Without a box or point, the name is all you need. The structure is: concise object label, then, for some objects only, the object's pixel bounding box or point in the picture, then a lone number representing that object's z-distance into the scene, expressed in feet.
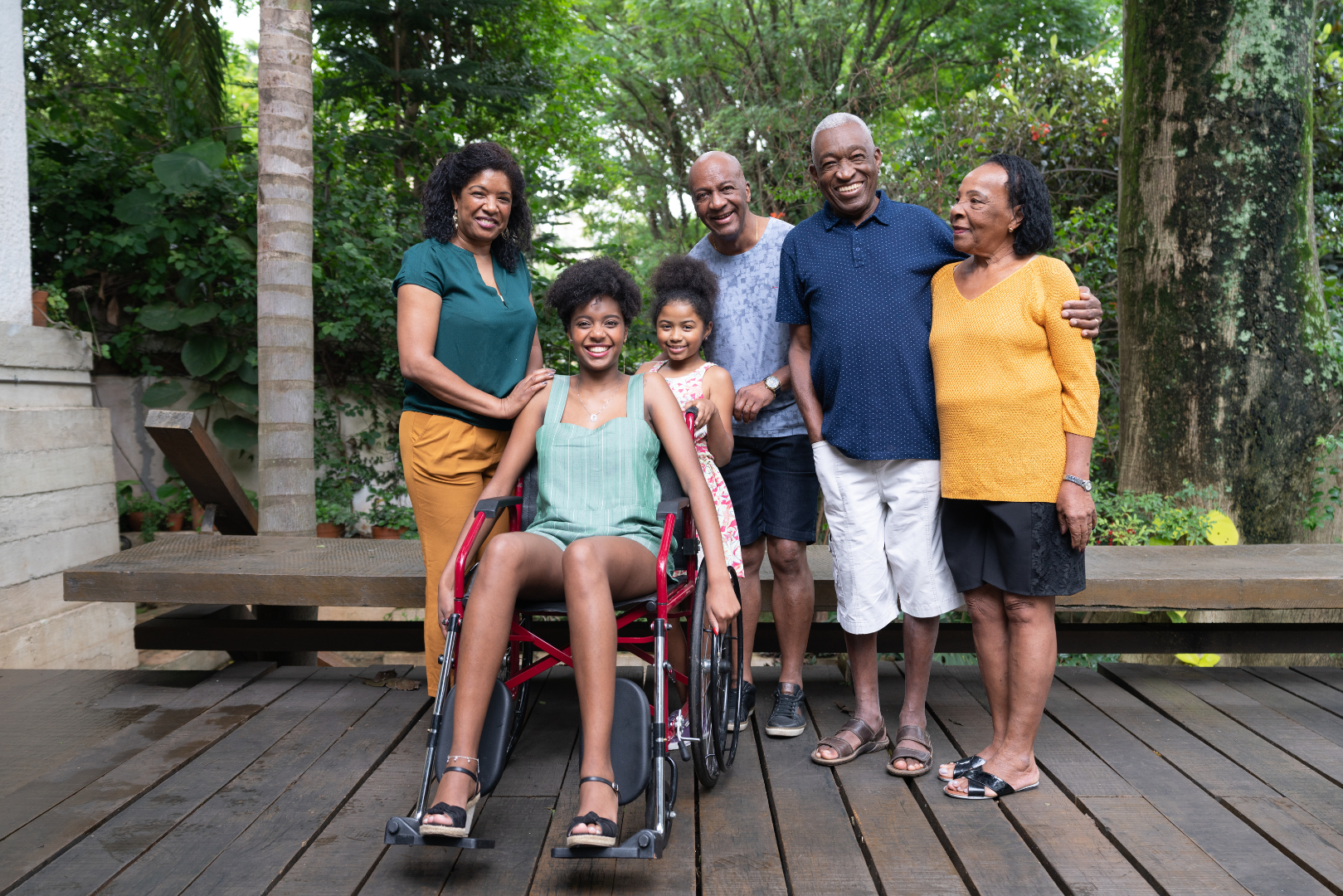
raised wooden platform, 9.42
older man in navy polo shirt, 8.23
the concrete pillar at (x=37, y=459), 13.16
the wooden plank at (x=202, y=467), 10.94
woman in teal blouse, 8.50
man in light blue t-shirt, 9.13
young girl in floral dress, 8.72
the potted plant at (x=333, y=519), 21.36
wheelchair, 6.39
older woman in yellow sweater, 7.44
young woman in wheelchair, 6.46
